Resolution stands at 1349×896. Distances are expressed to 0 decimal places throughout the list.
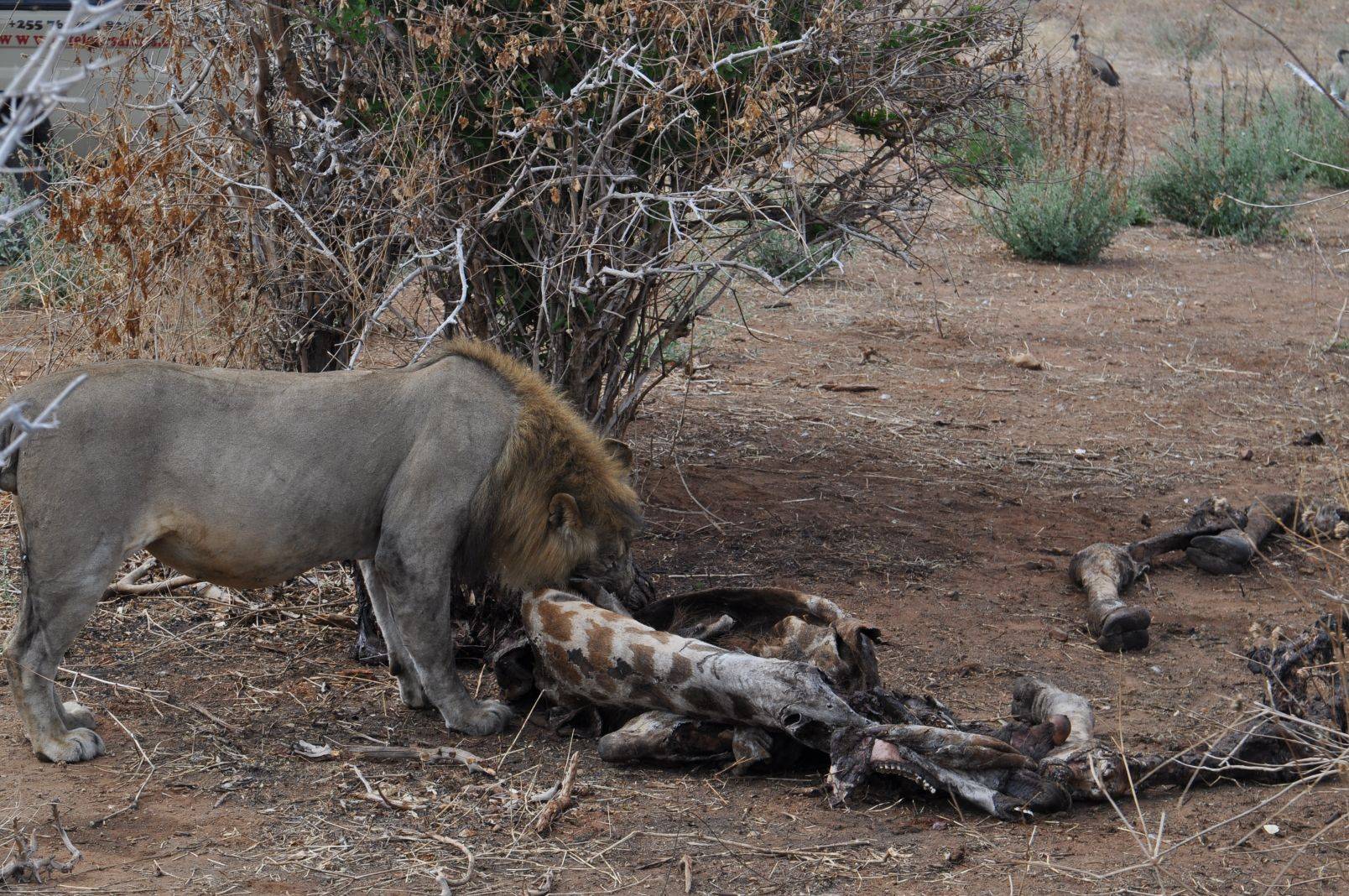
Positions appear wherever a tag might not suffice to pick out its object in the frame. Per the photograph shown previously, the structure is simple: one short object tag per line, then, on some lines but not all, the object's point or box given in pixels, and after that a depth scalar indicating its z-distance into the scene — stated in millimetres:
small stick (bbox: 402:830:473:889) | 7014
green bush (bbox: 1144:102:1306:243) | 25891
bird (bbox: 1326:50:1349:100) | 26541
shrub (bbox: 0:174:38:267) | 18078
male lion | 7996
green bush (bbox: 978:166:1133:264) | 24062
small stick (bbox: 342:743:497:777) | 8484
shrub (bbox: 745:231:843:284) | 19750
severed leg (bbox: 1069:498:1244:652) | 10547
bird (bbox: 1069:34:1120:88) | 34094
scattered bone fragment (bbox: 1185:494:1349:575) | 12016
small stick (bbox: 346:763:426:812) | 7836
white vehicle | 11164
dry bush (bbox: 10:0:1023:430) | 10023
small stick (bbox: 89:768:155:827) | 7512
